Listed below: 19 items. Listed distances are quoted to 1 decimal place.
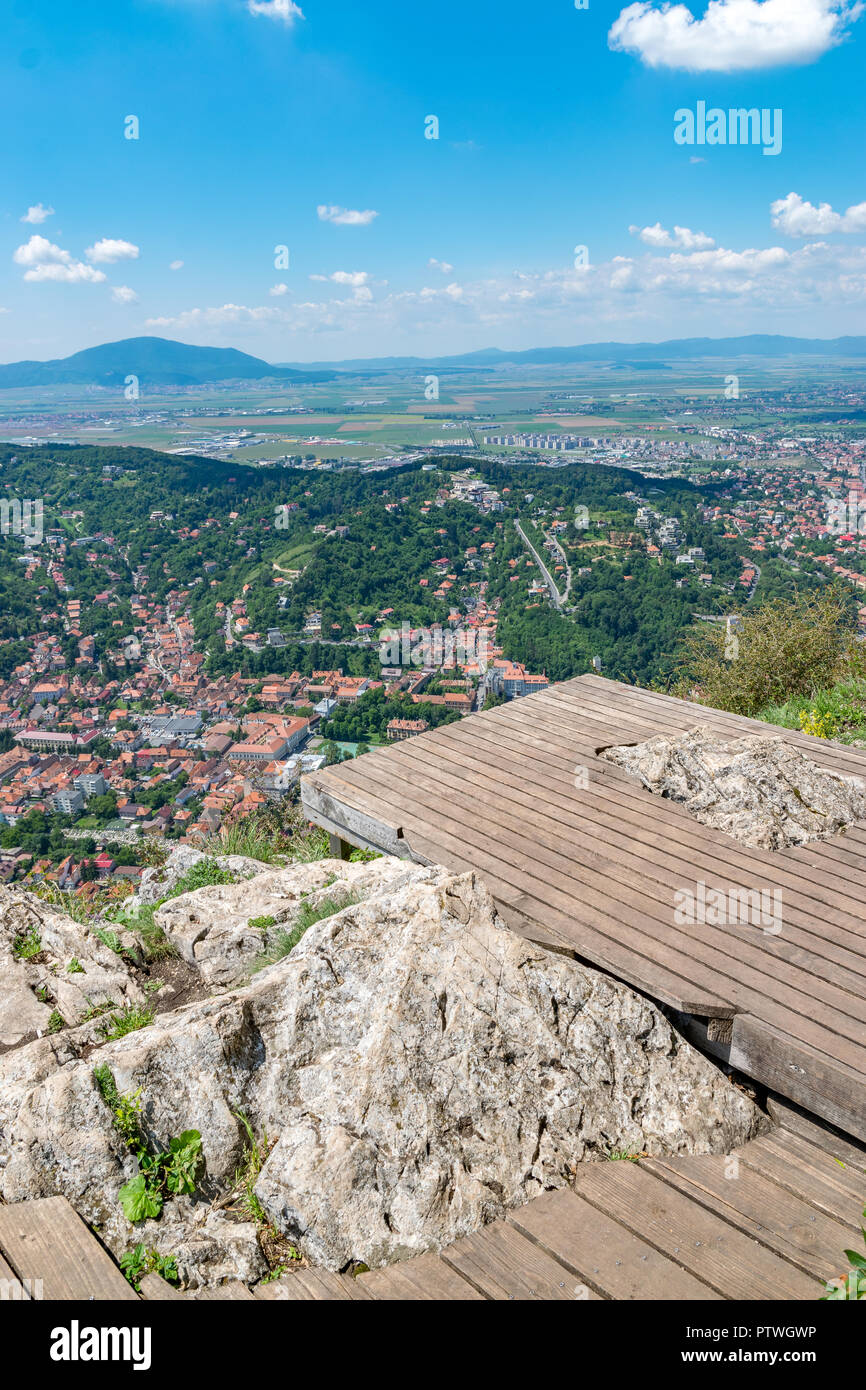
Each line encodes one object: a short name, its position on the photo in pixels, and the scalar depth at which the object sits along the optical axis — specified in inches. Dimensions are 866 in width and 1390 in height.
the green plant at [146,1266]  95.7
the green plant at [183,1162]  107.6
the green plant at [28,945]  170.9
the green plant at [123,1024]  138.6
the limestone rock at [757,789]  189.2
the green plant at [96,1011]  149.7
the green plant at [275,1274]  97.2
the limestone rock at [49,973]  149.9
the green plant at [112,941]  177.0
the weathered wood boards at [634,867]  128.4
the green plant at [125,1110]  110.3
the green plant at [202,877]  226.1
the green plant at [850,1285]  82.1
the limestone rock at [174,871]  229.3
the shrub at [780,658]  415.5
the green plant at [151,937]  179.3
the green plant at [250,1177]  106.1
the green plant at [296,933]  161.8
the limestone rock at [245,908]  165.2
